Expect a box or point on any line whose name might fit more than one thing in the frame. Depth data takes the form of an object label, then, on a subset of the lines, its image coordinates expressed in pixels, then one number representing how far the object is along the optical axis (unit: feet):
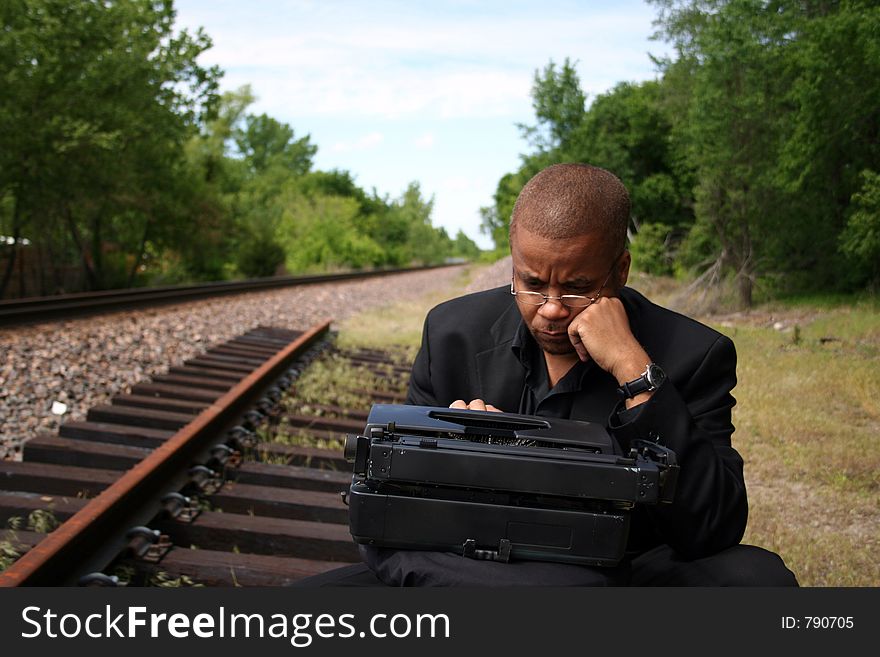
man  5.95
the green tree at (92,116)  49.19
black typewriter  5.15
